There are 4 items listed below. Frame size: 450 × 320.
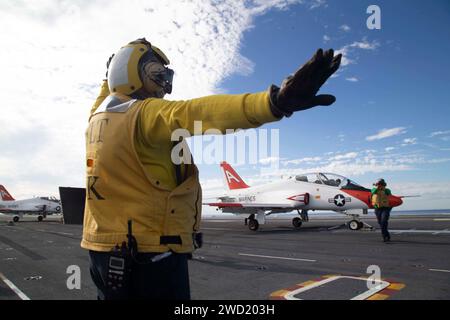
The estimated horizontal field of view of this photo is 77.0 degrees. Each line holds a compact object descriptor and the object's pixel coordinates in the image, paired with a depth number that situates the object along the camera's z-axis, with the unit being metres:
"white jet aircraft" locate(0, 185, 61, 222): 43.06
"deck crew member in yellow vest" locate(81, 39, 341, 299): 1.57
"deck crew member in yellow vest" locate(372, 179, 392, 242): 10.12
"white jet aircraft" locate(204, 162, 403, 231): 15.34
